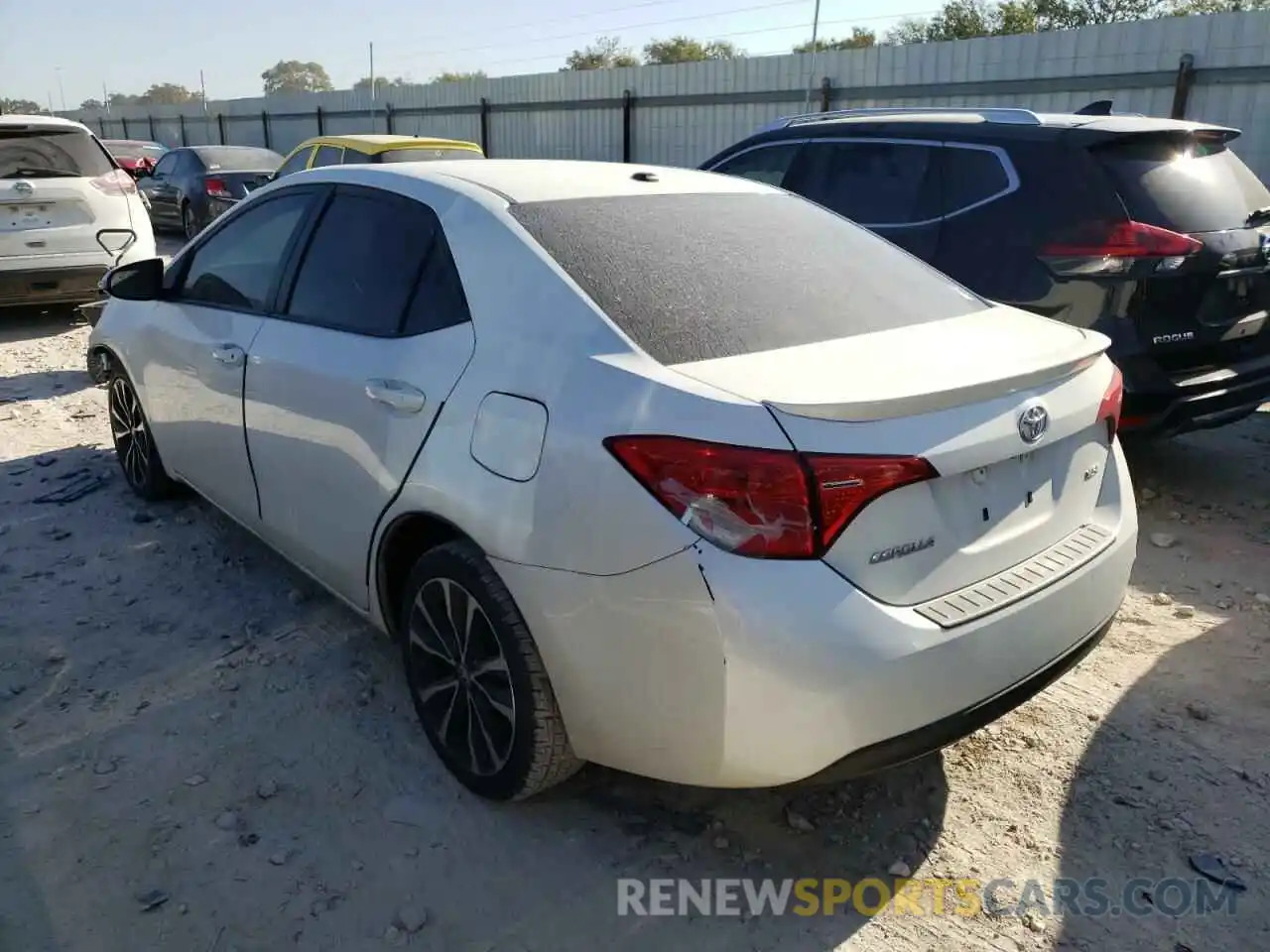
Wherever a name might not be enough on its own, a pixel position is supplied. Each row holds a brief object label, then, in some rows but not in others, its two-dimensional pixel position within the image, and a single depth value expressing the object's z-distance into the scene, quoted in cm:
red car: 1961
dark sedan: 1368
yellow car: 1034
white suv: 819
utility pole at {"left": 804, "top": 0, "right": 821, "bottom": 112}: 1394
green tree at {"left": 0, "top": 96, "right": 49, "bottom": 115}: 5725
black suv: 429
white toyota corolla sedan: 206
